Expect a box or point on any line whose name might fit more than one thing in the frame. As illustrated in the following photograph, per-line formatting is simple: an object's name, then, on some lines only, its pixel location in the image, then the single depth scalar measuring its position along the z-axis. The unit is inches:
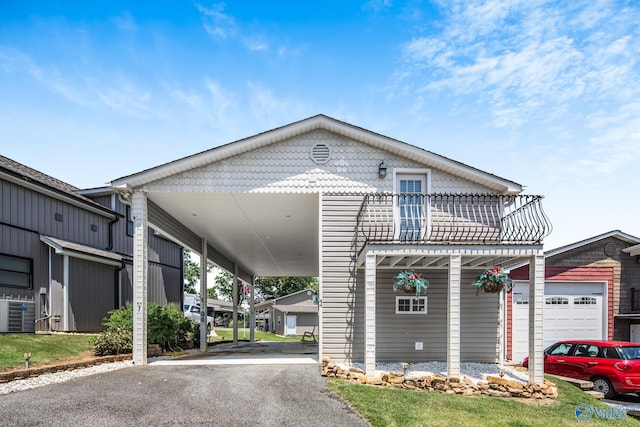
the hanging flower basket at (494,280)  391.2
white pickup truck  1111.0
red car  405.1
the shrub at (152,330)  454.9
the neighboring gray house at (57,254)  539.8
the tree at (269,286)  2338.8
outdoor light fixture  439.2
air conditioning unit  518.3
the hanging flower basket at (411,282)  390.0
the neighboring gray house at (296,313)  1595.7
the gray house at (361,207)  428.8
